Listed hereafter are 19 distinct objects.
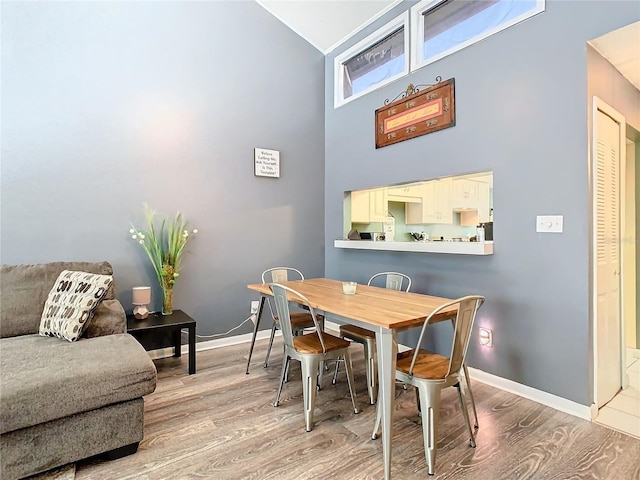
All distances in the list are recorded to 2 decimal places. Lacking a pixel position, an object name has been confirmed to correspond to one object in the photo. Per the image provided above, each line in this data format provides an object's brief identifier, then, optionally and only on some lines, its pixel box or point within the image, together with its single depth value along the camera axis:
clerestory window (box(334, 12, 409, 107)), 3.43
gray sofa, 1.58
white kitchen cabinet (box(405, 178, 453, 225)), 4.38
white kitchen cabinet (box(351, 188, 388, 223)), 4.21
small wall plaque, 3.87
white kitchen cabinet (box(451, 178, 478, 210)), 4.08
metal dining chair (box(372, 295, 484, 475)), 1.66
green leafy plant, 3.15
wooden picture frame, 2.91
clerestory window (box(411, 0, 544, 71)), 2.54
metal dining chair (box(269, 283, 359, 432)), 2.07
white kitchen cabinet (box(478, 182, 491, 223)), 3.78
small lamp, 3.03
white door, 2.25
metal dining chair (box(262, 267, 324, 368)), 2.80
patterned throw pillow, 2.25
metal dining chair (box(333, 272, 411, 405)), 2.39
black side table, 2.81
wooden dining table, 1.64
